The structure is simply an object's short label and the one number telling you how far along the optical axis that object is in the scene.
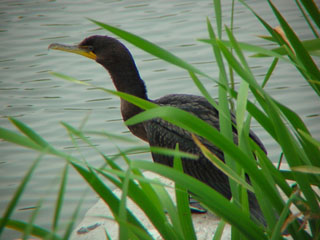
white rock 8.22
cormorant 8.28
